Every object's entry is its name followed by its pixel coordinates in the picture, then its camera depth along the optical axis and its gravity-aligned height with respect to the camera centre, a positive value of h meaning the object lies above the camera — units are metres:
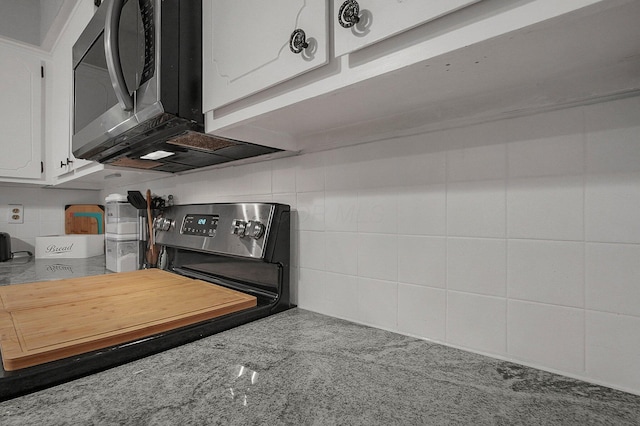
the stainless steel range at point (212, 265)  0.53 -0.19
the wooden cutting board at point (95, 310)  0.57 -0.24
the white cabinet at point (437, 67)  0.35 +0.23
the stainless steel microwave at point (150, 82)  0.73 +0.35
